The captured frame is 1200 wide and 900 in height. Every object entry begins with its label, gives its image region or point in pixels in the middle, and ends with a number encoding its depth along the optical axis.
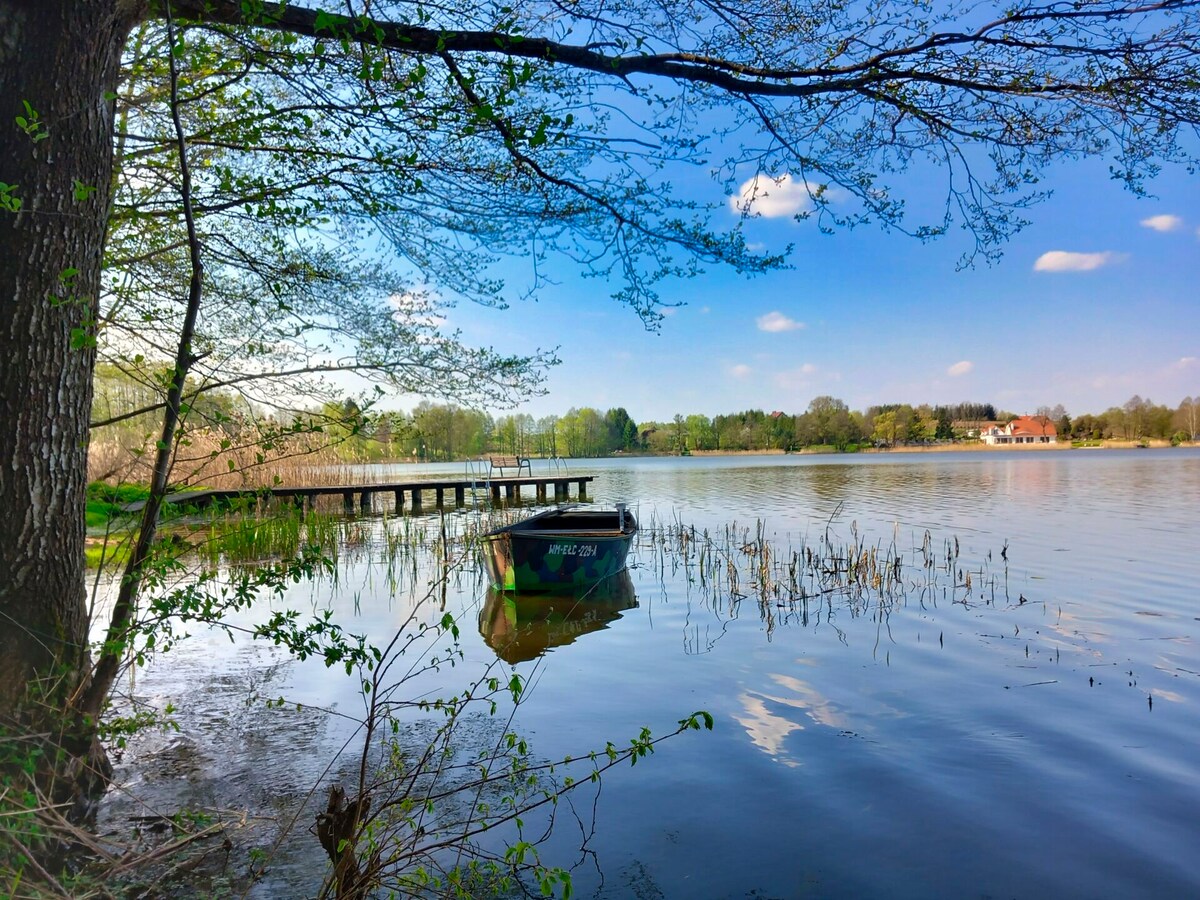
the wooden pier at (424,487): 23.58
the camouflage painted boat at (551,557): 10.57
